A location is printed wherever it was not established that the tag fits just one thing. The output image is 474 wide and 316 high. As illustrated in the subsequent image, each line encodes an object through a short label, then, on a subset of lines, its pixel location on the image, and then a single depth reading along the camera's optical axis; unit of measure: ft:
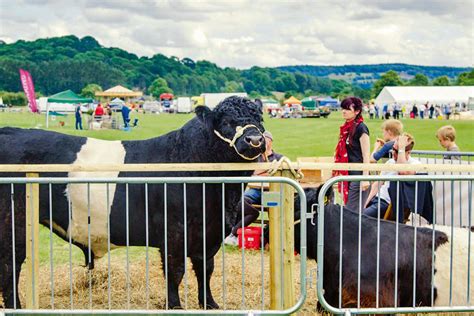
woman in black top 27.50
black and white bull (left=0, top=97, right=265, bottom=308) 20.90
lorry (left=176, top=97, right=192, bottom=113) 325.21
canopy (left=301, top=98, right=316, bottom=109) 320.13
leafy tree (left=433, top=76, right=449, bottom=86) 524.93
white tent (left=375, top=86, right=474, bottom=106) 279.90
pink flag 152.97
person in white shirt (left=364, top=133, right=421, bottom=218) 27.09
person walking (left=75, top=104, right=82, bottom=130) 132.68
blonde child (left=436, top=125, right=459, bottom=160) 33.37
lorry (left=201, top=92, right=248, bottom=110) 303.60
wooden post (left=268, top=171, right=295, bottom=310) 18.38
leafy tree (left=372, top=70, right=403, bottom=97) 512.63
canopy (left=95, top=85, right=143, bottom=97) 343.87
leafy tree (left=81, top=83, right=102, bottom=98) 508.53
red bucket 30.25
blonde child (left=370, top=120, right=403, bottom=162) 30.17
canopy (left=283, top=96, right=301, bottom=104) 404.20
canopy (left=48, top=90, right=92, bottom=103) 160.62
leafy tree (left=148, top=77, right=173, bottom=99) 624.59
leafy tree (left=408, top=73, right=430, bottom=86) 547.53
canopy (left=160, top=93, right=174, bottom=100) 474.00
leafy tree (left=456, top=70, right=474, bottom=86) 473.26
